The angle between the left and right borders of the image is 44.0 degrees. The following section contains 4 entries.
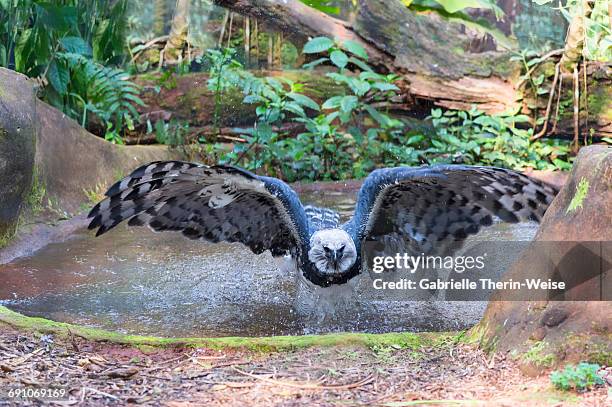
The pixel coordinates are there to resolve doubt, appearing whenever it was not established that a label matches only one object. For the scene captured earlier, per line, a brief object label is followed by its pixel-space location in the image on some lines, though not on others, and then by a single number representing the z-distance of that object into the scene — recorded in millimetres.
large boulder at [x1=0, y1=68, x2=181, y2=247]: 5402
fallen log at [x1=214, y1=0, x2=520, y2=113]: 8570
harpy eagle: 4223
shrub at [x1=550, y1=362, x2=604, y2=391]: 2516
